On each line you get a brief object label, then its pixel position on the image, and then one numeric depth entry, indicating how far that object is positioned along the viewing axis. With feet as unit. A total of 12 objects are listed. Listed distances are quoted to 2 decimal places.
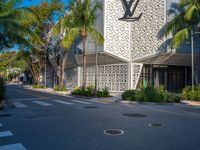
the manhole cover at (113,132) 21.00
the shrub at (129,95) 51.37
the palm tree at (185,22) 52.04
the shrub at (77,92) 66.10
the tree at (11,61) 144.68
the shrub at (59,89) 88.94
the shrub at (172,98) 48.57
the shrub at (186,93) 52.75
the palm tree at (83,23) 62.46
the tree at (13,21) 38.18
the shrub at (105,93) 61.78
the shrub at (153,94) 48.14
